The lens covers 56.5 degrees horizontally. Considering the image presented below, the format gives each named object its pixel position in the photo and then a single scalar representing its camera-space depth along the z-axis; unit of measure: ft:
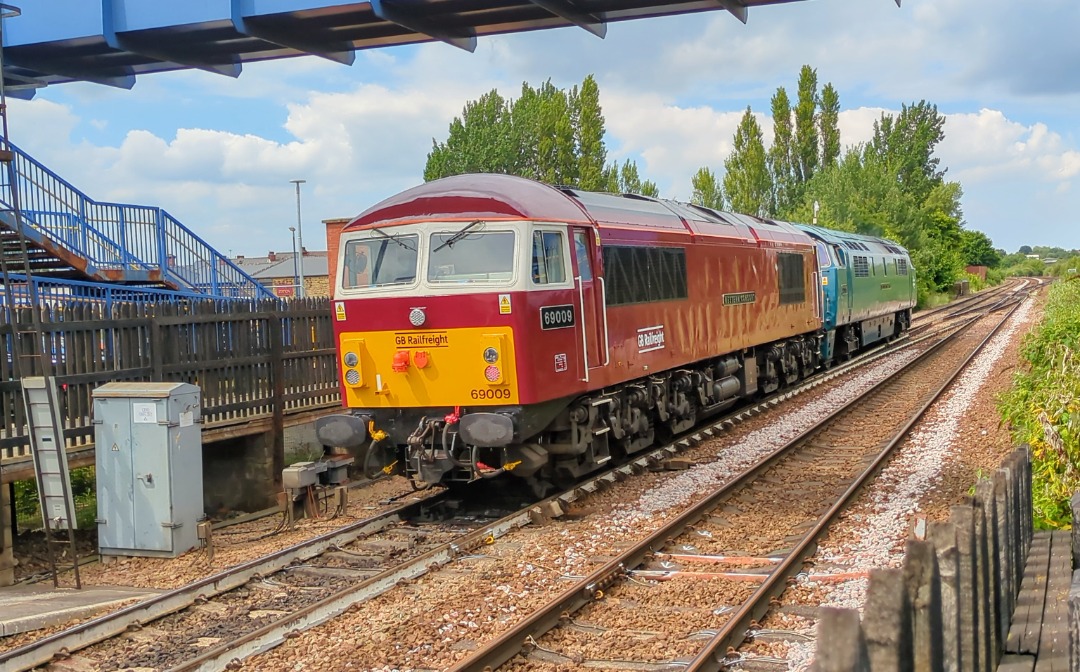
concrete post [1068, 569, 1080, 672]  11.23
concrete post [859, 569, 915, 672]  8.25
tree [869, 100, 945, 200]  255.91
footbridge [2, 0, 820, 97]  37.37
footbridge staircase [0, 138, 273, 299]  51.47
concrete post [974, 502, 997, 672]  12.26
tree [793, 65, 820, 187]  221.05
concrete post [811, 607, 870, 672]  7.21
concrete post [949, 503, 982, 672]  11.26
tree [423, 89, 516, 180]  181.68
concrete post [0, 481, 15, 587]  28.55
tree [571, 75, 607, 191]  186.80
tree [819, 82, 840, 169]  223.51
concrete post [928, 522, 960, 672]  10.52
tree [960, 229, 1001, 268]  317.01
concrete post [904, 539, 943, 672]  9.18
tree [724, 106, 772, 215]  207.92
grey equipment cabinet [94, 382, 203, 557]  29.43
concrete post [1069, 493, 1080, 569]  16.28
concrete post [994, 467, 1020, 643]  14.39
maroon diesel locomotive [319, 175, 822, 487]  30.73
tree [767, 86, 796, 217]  220.02
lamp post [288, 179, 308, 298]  160.64
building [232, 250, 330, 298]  163.86
